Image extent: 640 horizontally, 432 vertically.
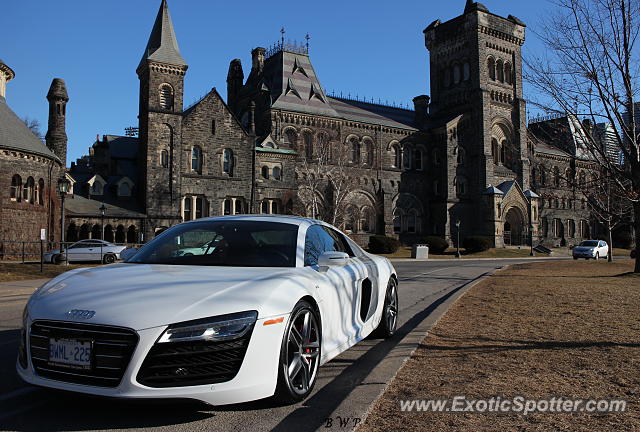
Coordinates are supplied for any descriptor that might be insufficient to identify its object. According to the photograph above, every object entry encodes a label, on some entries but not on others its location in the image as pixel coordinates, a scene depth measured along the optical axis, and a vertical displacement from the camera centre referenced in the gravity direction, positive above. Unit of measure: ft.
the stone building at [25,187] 95.81 +9.20
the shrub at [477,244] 156.56 -2.48
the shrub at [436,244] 150.41 -2.40
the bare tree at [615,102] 53.67 +13.69
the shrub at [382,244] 138.72 -2.23
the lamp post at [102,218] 112.06 +3.78
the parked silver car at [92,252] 89.97 -2.77
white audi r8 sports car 10.87 -1.98
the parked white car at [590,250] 127.86 -3.49
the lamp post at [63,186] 74.80 +6.94
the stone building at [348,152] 129.18 +25.08
